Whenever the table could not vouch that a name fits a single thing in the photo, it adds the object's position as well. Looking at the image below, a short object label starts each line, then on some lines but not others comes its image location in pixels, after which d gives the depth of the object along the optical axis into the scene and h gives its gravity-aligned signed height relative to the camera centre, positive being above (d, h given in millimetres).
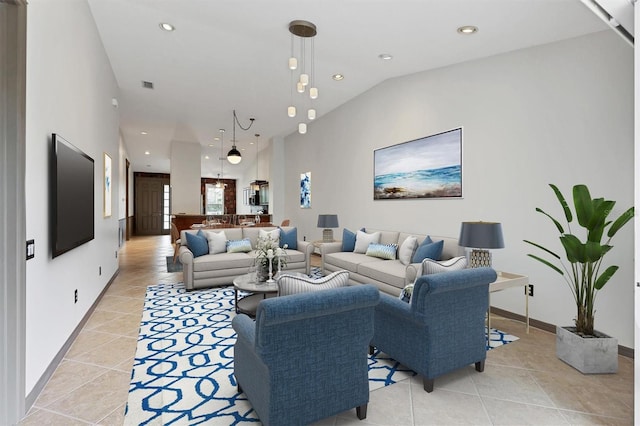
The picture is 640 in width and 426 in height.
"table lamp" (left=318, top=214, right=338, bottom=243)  6453 -200
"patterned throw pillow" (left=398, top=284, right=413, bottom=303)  2490 -635
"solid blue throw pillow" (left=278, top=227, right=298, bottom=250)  6006 -504
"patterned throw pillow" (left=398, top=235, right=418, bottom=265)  4477 -527
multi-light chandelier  3585 +2082
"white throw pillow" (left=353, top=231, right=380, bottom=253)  5344 -480
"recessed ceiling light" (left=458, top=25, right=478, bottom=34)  3494 +1949
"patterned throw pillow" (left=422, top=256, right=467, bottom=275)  2561 -443
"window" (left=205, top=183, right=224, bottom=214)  17594 +590
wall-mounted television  2496 +121
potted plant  2580 -673
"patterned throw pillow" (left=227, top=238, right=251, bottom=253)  5513 -591
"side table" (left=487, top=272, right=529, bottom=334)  3180 -711
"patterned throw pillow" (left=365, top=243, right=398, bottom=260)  4832 -598
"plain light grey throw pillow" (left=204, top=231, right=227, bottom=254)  5422 -514
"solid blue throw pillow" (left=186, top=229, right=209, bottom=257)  5184 -525
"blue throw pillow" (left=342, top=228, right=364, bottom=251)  5715 -525
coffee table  3549 -853
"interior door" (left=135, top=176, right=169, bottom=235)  14602 +260
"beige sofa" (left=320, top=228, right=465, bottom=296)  3988 -747
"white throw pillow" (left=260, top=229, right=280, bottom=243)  5765 -396
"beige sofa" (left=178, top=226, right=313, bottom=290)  4876 -854
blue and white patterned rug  2062 -1255
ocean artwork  4445 +641
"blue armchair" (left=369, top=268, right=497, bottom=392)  2189 -797
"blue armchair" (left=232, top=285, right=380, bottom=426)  1638 -769
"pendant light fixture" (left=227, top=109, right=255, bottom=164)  7539 +1276
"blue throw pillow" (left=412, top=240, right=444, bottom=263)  4086 -509
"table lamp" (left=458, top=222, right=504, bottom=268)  3205 -266
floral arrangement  3777 -490
